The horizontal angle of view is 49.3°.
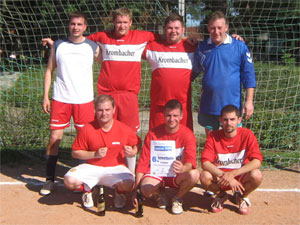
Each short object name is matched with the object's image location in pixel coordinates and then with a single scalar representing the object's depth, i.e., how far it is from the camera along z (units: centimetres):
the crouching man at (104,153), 333
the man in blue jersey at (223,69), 343
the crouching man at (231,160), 321
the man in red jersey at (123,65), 369
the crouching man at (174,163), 323
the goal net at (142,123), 517
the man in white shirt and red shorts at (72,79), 368
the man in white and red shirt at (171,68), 362
